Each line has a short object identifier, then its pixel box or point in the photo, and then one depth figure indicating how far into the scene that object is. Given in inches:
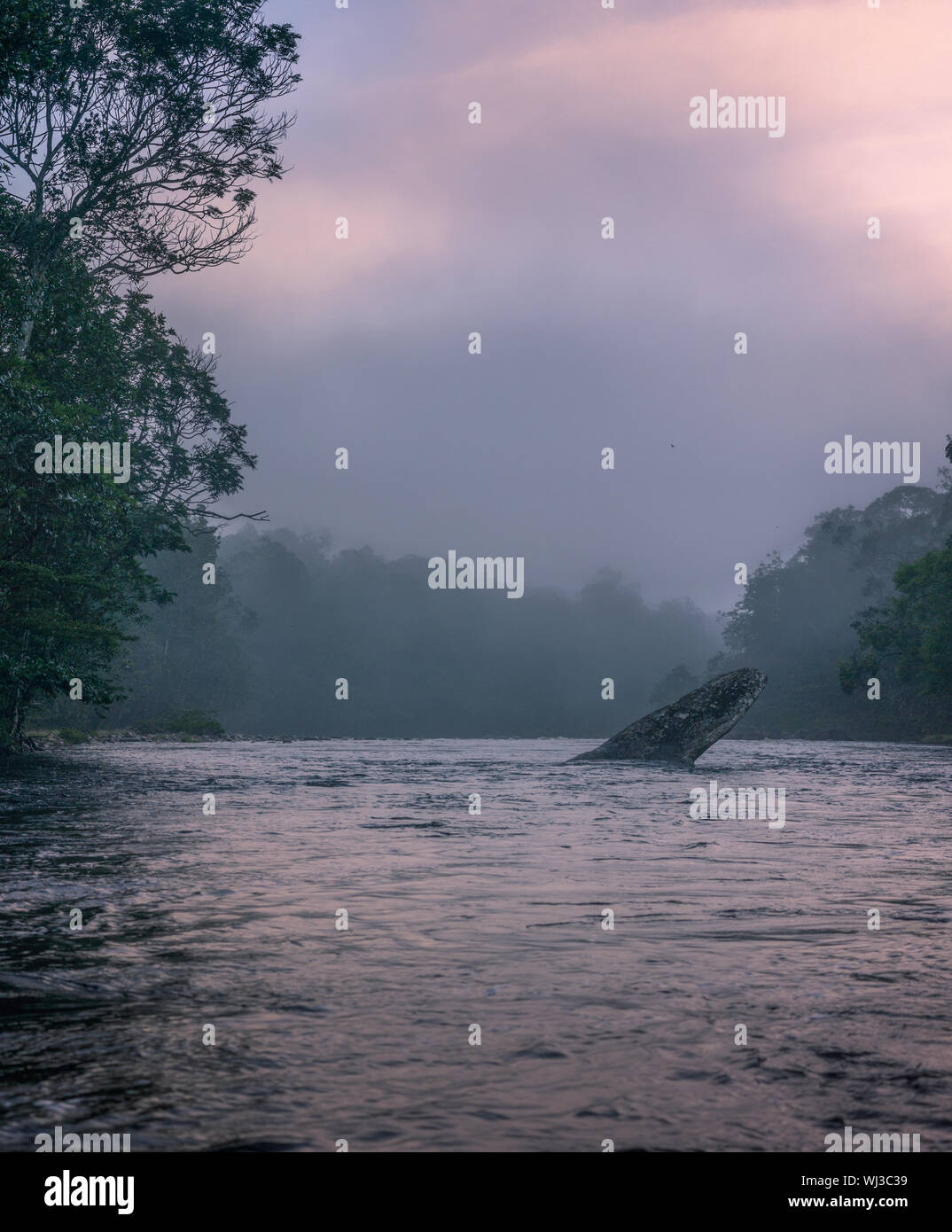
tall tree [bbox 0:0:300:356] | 1079.0
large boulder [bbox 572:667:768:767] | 1149.7
